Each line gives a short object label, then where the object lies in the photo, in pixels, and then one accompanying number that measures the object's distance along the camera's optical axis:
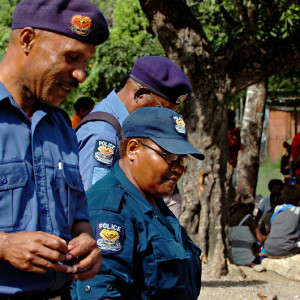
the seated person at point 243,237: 7.75
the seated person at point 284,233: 7.53
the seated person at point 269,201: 9.41
